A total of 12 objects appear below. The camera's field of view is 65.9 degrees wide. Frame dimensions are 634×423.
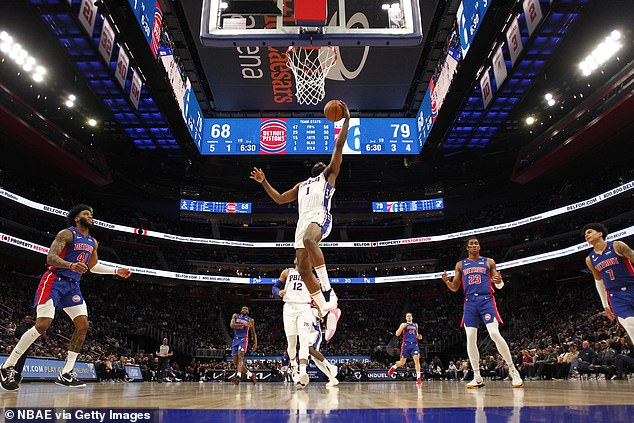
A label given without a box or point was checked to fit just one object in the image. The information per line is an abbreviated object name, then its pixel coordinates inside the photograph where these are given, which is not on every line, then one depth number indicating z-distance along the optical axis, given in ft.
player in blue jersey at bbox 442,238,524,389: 22.86
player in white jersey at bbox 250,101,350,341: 18.06
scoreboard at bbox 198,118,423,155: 67.10
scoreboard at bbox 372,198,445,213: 118.21
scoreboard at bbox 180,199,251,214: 117.40
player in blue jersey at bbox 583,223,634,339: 20.27
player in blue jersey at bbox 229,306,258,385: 42.29
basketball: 17.99
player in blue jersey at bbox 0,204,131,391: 19.19
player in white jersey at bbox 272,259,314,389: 27.84
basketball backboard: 24.67
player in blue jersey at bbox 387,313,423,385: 47.11
